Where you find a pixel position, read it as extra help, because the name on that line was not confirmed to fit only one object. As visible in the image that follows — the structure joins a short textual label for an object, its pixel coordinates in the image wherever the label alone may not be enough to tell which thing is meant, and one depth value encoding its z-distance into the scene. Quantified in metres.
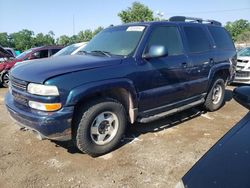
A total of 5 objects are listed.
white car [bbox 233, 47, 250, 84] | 7.27
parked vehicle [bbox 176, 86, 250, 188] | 1.19
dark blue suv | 2.64
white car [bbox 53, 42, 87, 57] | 6.65
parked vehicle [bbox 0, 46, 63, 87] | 7.99
